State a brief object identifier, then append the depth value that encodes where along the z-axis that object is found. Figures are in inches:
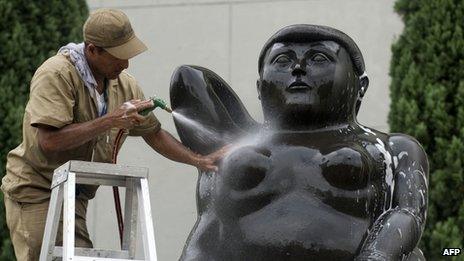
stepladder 398.9
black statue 335.6
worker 406.2
